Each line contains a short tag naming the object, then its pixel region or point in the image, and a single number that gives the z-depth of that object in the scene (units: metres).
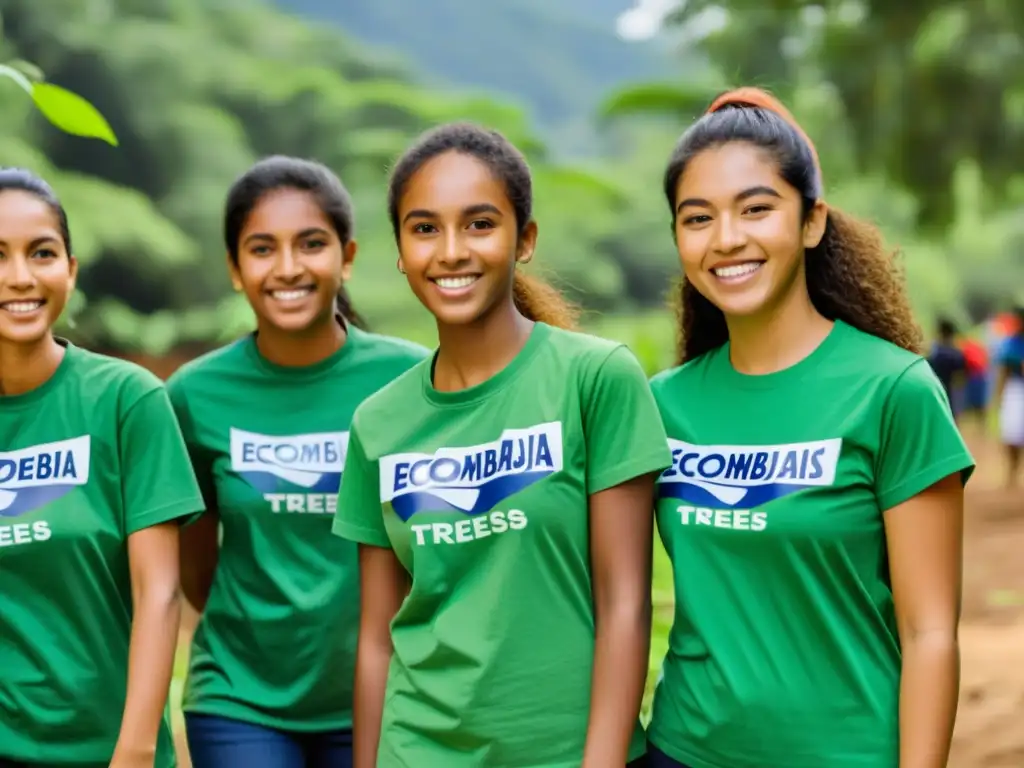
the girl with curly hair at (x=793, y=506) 2.25
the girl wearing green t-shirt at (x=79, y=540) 2.59
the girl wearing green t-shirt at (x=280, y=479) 3.03
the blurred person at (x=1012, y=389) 13.35
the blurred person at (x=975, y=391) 22.28
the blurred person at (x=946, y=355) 13.59
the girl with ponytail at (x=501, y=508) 2.34
